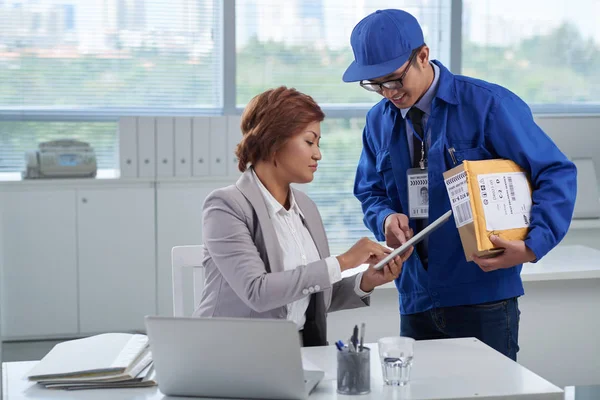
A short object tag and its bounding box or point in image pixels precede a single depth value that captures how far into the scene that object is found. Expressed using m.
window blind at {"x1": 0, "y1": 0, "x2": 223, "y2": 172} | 4.88
